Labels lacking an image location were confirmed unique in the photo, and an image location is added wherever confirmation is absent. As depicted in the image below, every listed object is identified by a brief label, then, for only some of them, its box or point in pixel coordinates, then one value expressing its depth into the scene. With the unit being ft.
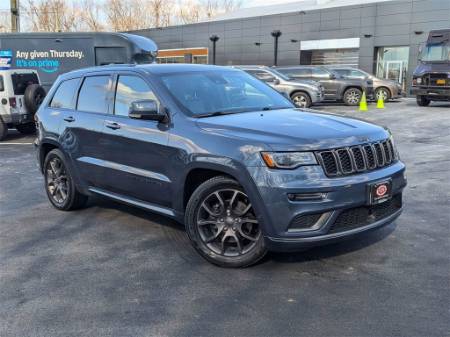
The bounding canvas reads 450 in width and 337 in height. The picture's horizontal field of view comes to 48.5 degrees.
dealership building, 102.78
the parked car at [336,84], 69.82
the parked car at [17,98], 42.70
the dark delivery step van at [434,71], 61.67
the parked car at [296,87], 61.87
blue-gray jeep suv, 12.55
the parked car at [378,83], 70.38
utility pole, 82.01
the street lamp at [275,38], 114.21
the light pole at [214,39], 131.03
